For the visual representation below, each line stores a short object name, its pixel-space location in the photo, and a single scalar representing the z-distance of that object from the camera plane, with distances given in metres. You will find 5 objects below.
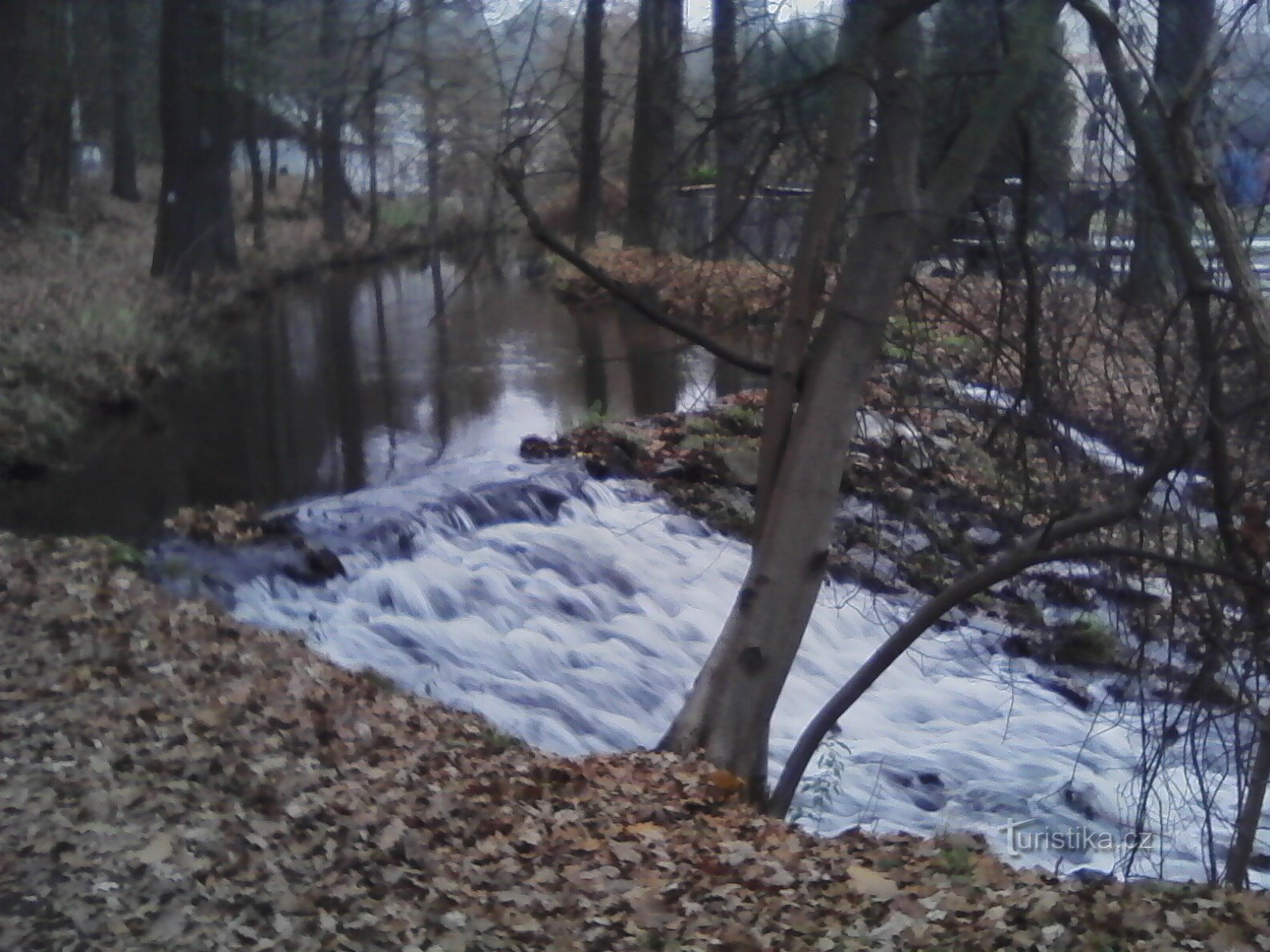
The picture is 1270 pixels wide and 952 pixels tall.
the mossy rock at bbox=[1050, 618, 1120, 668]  12.79
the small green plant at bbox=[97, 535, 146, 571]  11.48
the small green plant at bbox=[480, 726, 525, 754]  9.16
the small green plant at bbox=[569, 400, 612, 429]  17.98
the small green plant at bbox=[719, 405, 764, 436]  18.33
